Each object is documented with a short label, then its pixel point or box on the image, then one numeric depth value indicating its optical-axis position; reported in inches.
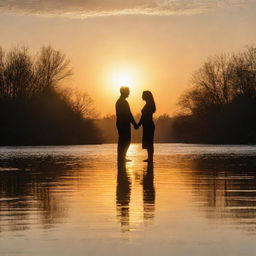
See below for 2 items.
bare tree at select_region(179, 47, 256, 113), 4634.1
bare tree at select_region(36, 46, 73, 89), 4285.2
